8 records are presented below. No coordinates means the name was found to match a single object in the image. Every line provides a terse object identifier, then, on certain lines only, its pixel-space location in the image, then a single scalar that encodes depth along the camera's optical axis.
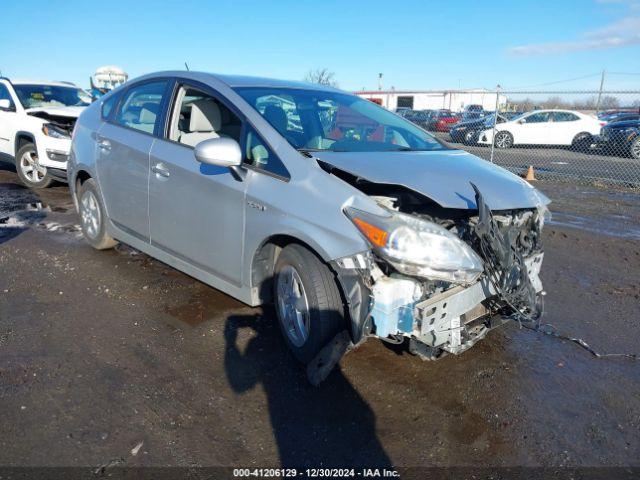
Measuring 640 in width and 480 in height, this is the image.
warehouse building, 35.50
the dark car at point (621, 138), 15.46
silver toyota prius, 2.79
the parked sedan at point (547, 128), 18.98
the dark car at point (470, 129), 18.88
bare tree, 37.84
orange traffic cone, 11.81
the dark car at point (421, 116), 23.12
